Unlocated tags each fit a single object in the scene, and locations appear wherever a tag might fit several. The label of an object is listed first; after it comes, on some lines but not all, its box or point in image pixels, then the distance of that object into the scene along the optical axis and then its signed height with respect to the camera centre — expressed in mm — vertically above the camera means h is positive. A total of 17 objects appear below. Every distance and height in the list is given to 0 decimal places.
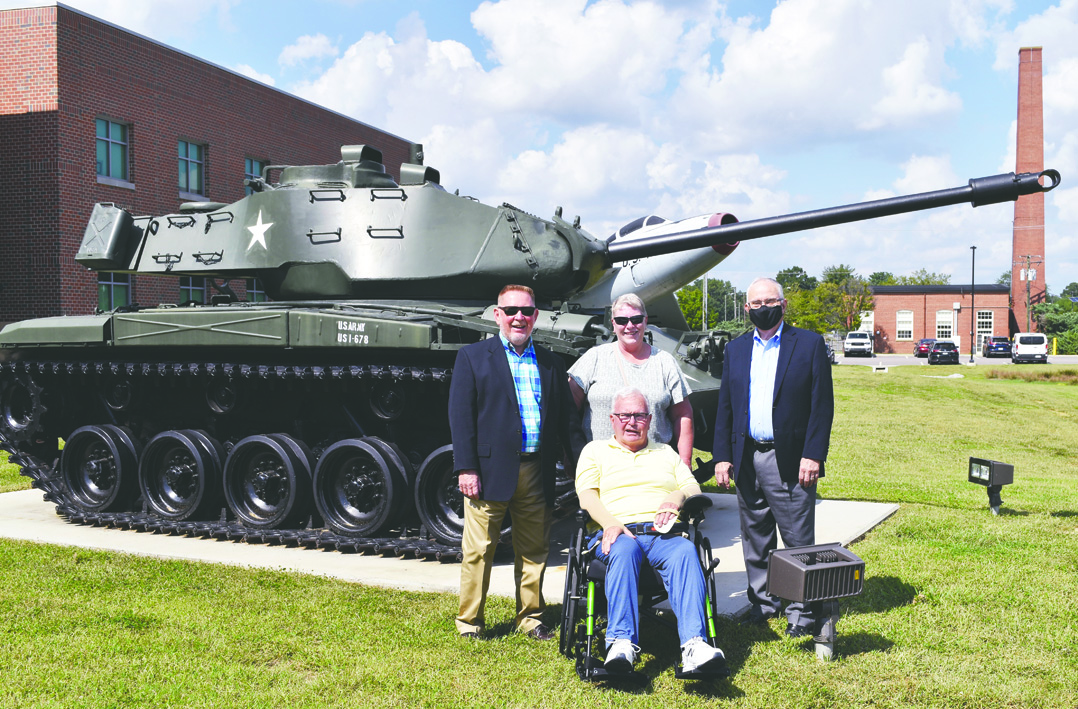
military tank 7633 -137
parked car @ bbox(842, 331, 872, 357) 52562 -275
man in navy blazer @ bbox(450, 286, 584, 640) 5305 -603
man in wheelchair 4582 -1002
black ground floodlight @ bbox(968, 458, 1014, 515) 9062 -1323
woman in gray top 5426 -239
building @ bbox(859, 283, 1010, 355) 65625 +1756
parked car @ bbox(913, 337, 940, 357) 55200 -514
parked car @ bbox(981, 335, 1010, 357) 50906 -465
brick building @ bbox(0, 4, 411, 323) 19922 +4443
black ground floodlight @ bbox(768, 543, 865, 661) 4855 -1254
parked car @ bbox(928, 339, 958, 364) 44781 -702
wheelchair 4789 -1329
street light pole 54500 +4026
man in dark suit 5379 -510
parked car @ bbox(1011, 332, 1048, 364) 45500 -457
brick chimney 56562 +8247
